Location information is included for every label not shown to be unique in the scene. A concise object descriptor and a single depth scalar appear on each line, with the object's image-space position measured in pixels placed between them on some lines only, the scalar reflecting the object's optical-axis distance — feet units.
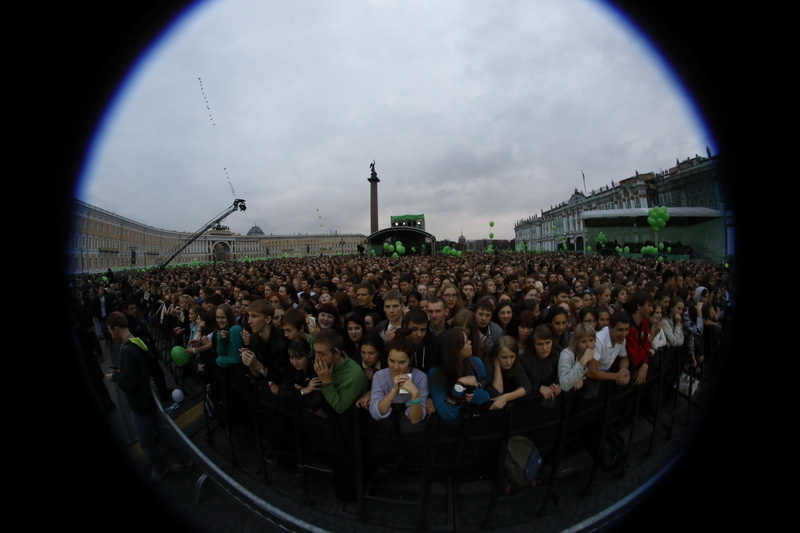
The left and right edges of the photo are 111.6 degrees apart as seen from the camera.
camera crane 75.72
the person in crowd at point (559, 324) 10.84
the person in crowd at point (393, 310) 11.82
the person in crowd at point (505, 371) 8.51
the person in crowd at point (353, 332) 11.41
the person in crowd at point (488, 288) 19.54
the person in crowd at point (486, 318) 11.78
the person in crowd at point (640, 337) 10.20
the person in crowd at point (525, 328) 10.61
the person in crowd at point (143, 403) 10.12
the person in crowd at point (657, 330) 11.65
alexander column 168.45
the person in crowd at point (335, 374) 7.84
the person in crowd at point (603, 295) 17.53
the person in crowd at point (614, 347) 9.70
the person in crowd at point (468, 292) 18.53
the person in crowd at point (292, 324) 10.01
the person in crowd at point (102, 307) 27.74
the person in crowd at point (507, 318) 12.56
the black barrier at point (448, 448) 8.18
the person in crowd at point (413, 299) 16.92
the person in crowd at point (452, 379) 7.17
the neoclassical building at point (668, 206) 102.99
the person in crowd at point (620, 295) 17.88
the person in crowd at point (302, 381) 8.22
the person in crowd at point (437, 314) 11.08
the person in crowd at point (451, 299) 13.70
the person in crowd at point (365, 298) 15.21
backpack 7.99
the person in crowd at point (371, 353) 8.51
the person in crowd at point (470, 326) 10.20
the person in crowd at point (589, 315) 11.66
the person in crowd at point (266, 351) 9.49
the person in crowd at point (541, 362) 9.03
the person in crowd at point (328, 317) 13.43
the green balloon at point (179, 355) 11.96
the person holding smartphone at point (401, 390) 7.11
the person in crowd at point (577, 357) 8.75
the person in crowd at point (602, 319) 11.89
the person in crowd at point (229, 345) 10.65
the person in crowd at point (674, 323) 11.93
